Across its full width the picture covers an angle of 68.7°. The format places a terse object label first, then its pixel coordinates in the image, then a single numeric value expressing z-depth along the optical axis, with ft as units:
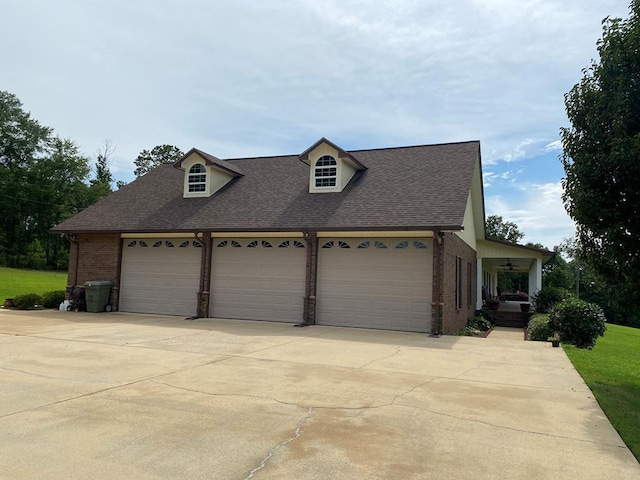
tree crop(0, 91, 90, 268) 164.55
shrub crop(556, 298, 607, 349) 44.06
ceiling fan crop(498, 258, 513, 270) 93.86
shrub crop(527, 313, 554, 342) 48.47
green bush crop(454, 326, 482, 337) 52.36
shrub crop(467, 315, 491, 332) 63.93
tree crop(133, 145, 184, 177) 191.42
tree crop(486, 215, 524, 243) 209.46
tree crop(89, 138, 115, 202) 180.75
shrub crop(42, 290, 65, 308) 61.21
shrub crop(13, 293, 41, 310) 58.90
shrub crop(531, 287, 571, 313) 69.05
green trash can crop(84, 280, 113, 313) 57.31
